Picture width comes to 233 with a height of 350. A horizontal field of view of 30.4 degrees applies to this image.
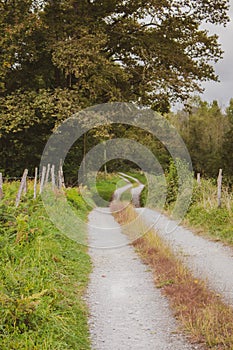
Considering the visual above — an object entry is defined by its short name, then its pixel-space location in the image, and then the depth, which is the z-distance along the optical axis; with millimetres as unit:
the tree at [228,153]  30952
